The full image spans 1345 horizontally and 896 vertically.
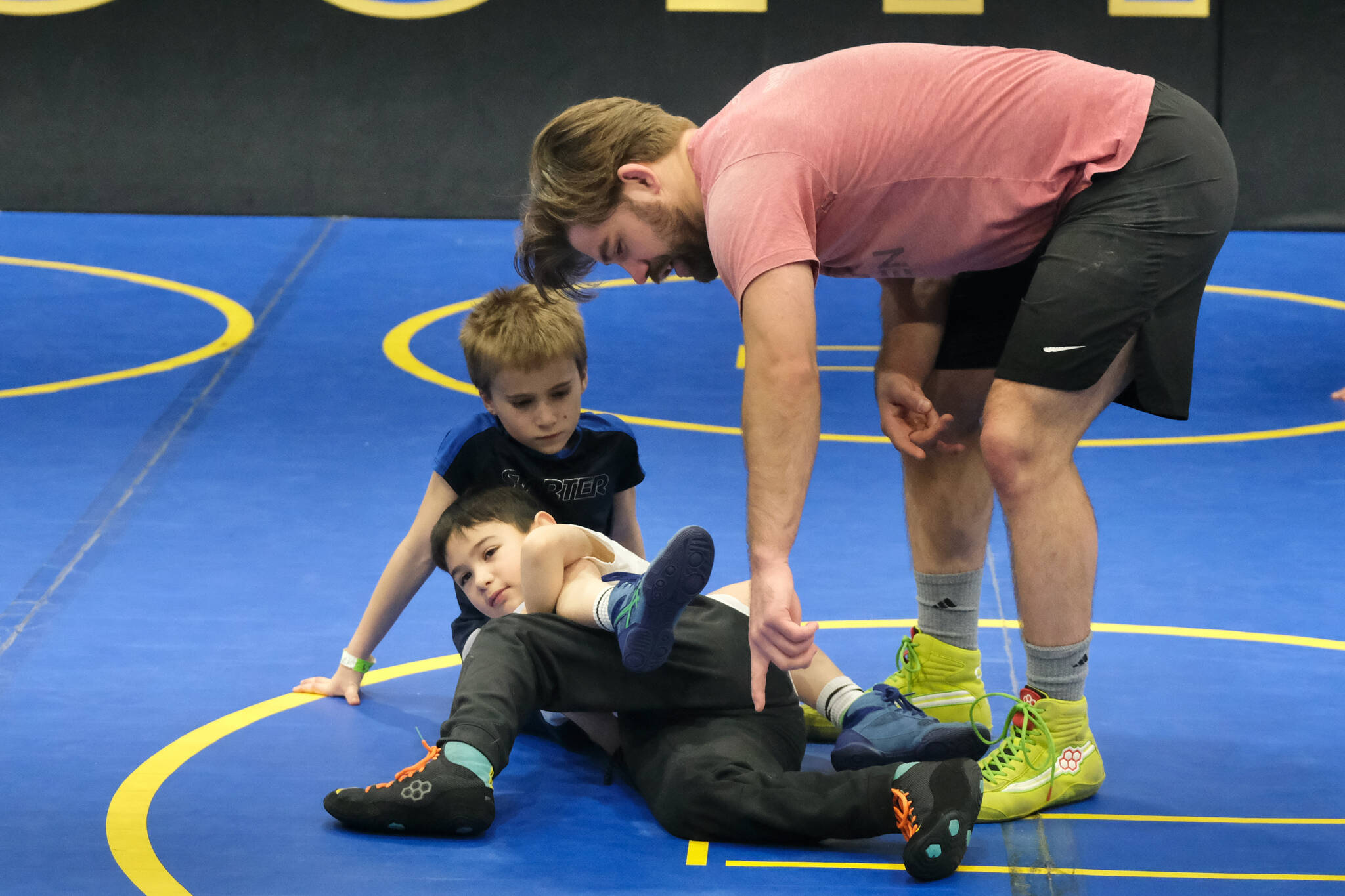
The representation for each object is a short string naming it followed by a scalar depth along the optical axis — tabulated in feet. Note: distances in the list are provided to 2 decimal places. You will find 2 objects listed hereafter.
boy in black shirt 22.22
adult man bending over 16.66
